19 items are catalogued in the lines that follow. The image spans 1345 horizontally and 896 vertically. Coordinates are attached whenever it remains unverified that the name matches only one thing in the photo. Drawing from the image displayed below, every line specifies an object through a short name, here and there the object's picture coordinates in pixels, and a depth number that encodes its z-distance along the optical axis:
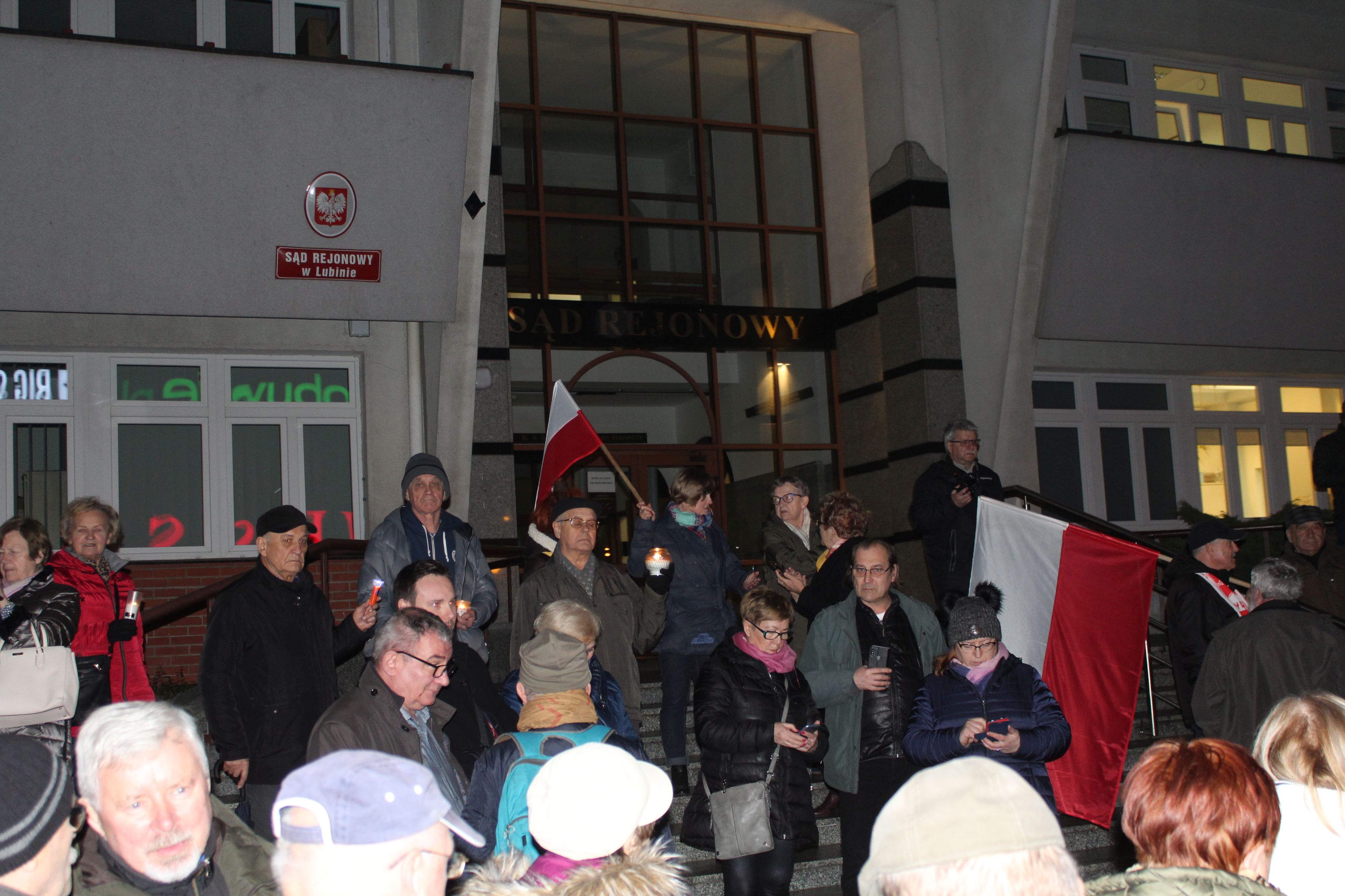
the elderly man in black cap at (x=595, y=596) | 6.28
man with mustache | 2.67
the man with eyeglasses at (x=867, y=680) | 5.29
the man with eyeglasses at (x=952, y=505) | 8.09
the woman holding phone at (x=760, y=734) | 5.05
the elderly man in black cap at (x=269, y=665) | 4.88
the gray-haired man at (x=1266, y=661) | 5.71
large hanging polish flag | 6.02
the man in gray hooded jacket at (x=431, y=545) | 6.16
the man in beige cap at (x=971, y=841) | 1.87
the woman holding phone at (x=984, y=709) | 4.88
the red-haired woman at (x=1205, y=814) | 2.73
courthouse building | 9.45
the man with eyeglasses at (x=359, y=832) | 1.99
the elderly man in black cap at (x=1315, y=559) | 8.95
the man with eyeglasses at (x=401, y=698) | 3.85
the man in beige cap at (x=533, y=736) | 3.46
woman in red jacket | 5.67
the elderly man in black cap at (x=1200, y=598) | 6.64
